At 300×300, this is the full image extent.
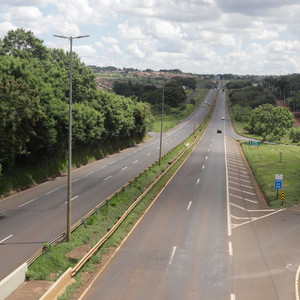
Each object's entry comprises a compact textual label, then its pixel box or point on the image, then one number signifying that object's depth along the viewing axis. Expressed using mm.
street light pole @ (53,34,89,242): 22969
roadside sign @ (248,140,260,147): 78625
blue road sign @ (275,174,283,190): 36125
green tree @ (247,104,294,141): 95125
